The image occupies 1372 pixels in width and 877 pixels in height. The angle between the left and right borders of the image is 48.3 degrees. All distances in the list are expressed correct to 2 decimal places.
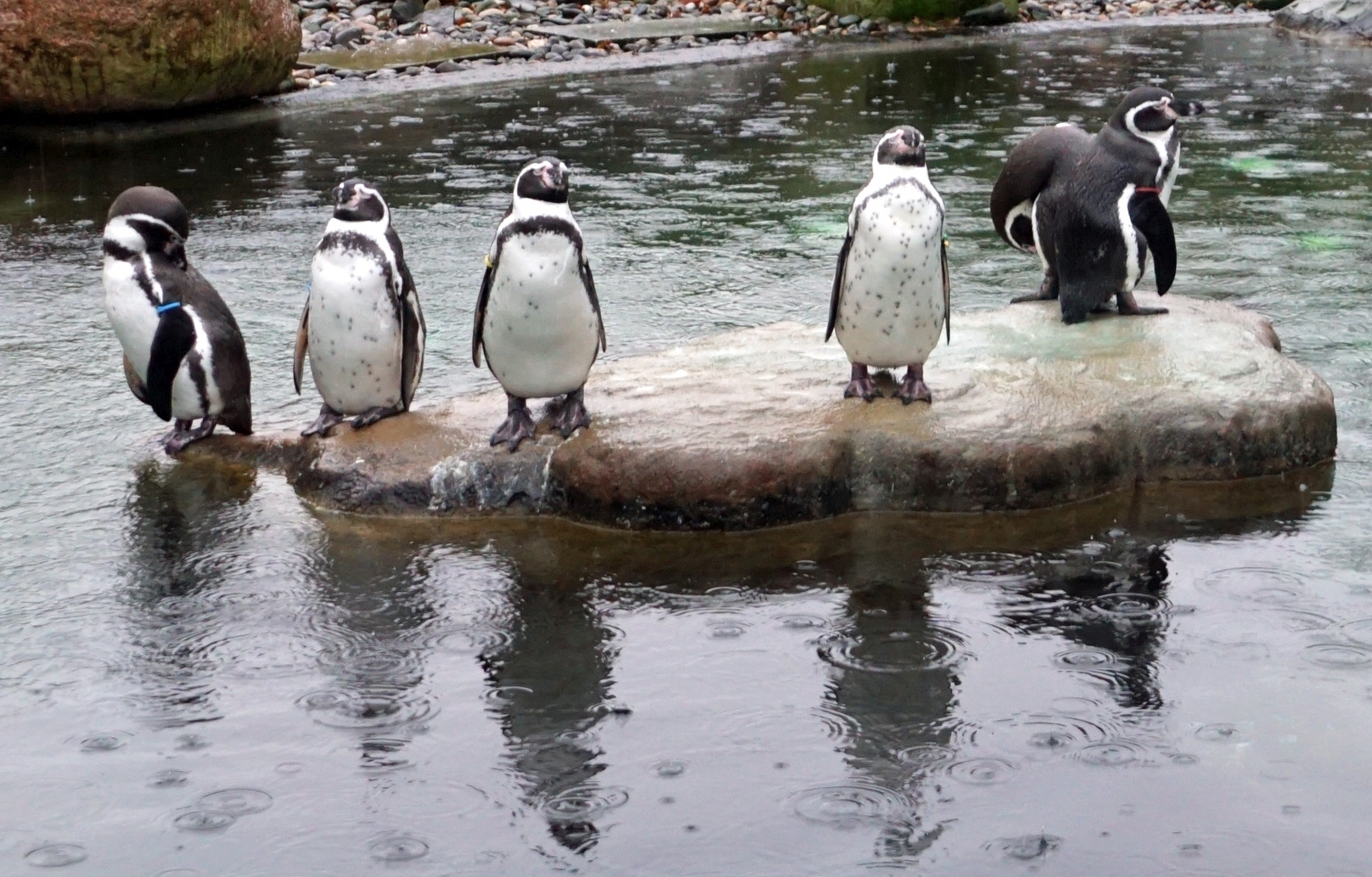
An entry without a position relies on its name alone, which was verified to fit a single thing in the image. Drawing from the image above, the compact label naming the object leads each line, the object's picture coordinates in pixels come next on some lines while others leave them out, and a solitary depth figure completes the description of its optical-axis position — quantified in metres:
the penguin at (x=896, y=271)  4.88
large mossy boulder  10.97
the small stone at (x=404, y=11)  15.98
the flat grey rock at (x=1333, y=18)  16.73
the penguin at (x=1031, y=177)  6.12
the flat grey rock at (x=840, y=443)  4.84
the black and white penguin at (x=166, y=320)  5.25
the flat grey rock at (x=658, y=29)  15.84
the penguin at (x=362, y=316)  5.01
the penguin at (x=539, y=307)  4.75
